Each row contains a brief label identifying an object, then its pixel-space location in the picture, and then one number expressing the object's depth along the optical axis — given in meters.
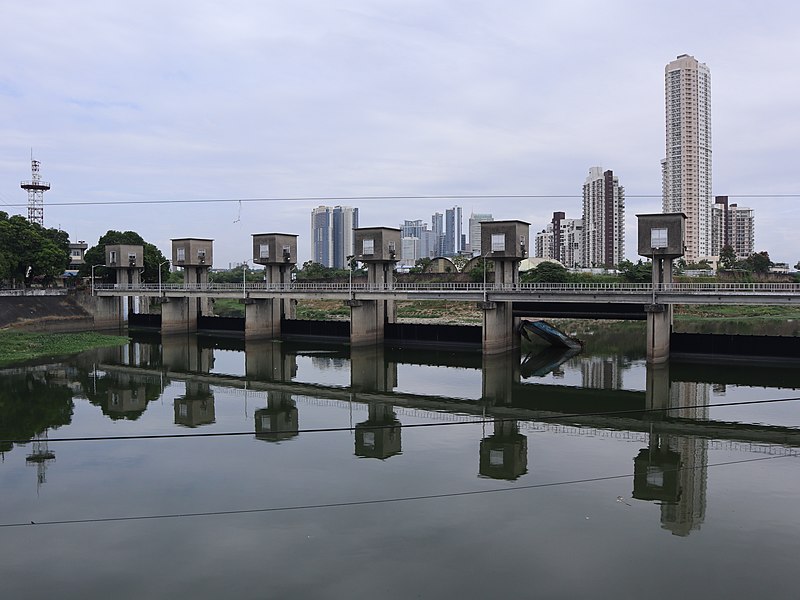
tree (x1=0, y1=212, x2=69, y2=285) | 66.56
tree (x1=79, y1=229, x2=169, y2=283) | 78.19
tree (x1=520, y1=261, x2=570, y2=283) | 84.88
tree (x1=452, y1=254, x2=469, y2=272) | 116.36
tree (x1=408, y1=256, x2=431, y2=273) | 113.64
